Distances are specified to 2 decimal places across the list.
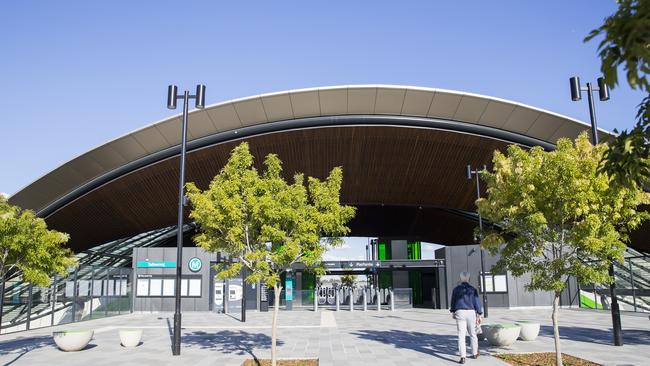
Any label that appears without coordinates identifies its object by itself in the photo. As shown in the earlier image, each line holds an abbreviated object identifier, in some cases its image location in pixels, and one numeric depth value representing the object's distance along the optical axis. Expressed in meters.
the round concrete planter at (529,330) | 15.23
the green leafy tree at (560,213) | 10.74
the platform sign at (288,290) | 36.31
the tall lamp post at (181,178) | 13.88
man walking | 12.18
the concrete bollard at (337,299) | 35.69
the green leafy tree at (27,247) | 13.28
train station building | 30.80
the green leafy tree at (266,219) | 11.76
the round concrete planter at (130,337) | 15.52
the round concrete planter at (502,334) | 13.93
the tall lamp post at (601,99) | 14.00
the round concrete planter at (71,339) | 14.62
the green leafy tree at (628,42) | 3.67
